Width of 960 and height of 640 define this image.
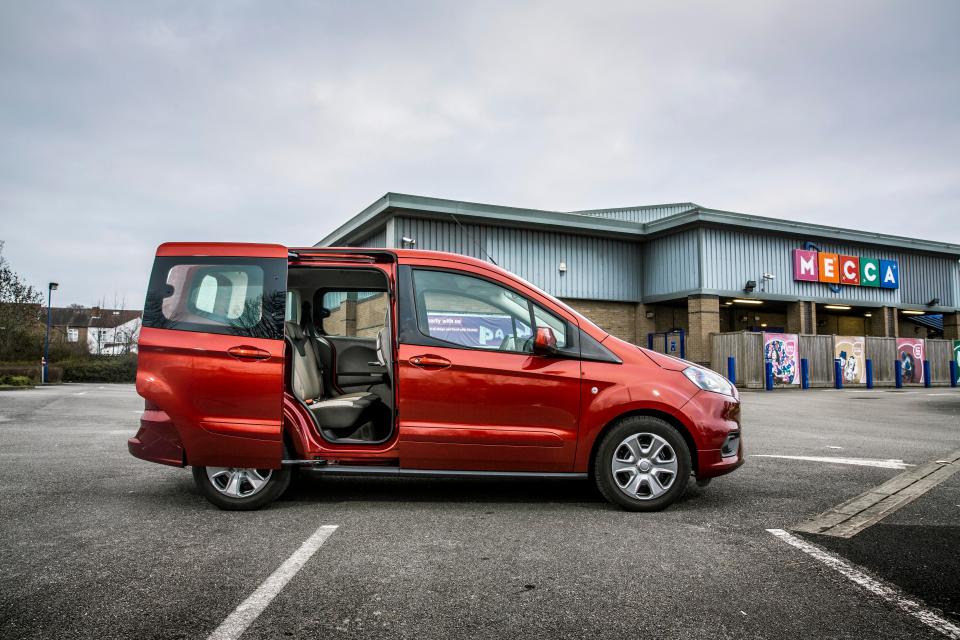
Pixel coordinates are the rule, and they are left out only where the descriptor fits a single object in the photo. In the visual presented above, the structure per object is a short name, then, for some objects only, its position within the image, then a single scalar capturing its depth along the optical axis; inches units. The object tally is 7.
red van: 171.8
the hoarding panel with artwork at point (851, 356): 921.5
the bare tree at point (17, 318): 1246.9
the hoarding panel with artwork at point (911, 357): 986.2
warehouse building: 872.9
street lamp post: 1311.6
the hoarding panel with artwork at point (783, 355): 853.8
